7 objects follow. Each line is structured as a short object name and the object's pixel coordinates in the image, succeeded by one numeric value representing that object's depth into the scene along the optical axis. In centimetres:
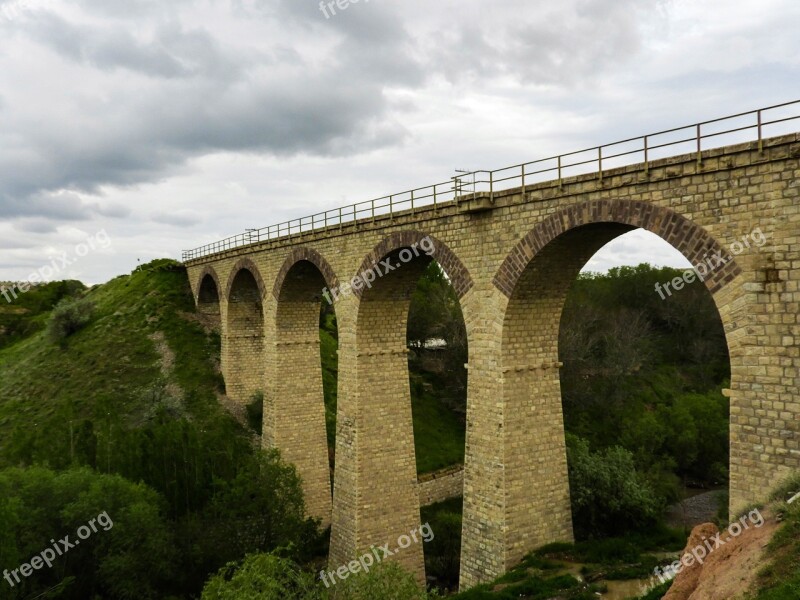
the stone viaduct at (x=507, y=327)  1295
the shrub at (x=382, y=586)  1628
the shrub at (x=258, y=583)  1658
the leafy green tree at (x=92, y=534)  2075
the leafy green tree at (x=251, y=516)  2384
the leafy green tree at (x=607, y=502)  2281
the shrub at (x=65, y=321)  5147
